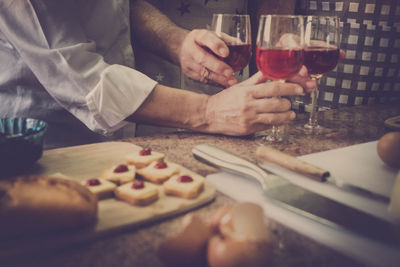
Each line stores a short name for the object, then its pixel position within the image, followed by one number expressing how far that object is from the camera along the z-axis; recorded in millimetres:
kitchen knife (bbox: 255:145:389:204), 774
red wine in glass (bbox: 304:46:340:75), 1199
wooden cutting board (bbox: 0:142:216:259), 590
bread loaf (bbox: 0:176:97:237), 579
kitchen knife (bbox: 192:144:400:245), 625
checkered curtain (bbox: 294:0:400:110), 1734
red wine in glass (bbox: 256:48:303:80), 1049
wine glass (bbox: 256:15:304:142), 1048
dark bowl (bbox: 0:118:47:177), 782
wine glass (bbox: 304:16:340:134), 1199
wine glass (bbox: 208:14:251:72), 1178
